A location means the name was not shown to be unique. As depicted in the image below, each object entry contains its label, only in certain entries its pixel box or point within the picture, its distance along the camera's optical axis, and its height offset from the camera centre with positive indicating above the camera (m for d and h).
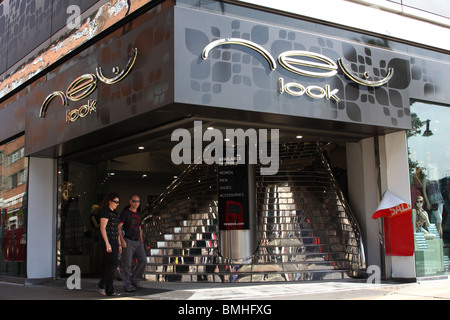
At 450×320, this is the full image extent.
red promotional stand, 9.49 -0.11
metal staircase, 9.98 -0.19
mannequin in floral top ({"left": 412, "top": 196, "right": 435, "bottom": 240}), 9.91 +0.01
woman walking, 8.03 -0.17
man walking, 8.59 -0.36
